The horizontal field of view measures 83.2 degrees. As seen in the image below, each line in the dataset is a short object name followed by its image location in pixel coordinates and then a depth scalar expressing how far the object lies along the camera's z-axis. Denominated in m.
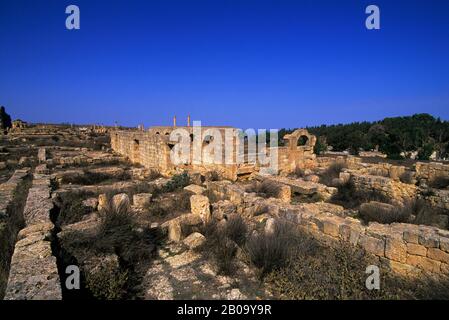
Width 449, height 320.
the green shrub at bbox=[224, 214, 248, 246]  4.70
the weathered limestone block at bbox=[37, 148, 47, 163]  14.19
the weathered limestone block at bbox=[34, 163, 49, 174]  10.61
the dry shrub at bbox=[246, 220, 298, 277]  3.67
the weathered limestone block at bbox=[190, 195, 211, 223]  5.80
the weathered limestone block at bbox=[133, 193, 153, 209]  6.77
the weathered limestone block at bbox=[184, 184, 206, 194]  7.79
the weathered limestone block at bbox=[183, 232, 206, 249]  4.54
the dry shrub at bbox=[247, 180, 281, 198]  8.32
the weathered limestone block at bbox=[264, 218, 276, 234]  4.60
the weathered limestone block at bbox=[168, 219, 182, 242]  4.94
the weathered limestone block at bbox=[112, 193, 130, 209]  5.23
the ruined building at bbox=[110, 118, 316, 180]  11.11
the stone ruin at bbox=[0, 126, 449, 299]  3.12
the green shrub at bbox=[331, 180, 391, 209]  8.59
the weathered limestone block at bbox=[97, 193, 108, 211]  6.08
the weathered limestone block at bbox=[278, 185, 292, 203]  8.31
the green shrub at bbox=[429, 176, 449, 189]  9.59
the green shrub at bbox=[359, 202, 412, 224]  6.12
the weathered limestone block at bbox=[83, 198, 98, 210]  6.35
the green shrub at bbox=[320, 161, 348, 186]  11.70
